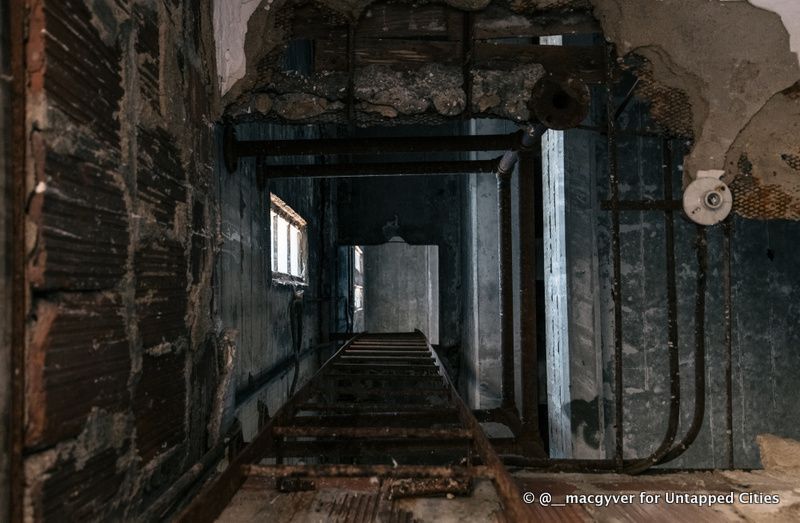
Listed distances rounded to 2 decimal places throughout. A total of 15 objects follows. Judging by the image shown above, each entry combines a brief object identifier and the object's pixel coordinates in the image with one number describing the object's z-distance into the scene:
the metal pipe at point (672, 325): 2.42
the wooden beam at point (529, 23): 2.53
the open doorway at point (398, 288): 15.56
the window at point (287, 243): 4.82
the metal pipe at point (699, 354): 2.39
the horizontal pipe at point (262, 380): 3.16
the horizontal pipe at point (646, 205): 2.43
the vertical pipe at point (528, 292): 3.28
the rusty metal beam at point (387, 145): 2.95
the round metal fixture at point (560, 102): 2.48
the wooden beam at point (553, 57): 2.55
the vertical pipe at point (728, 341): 2.29
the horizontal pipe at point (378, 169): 3.89
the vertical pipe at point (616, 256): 2.36
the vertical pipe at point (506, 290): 3.82
